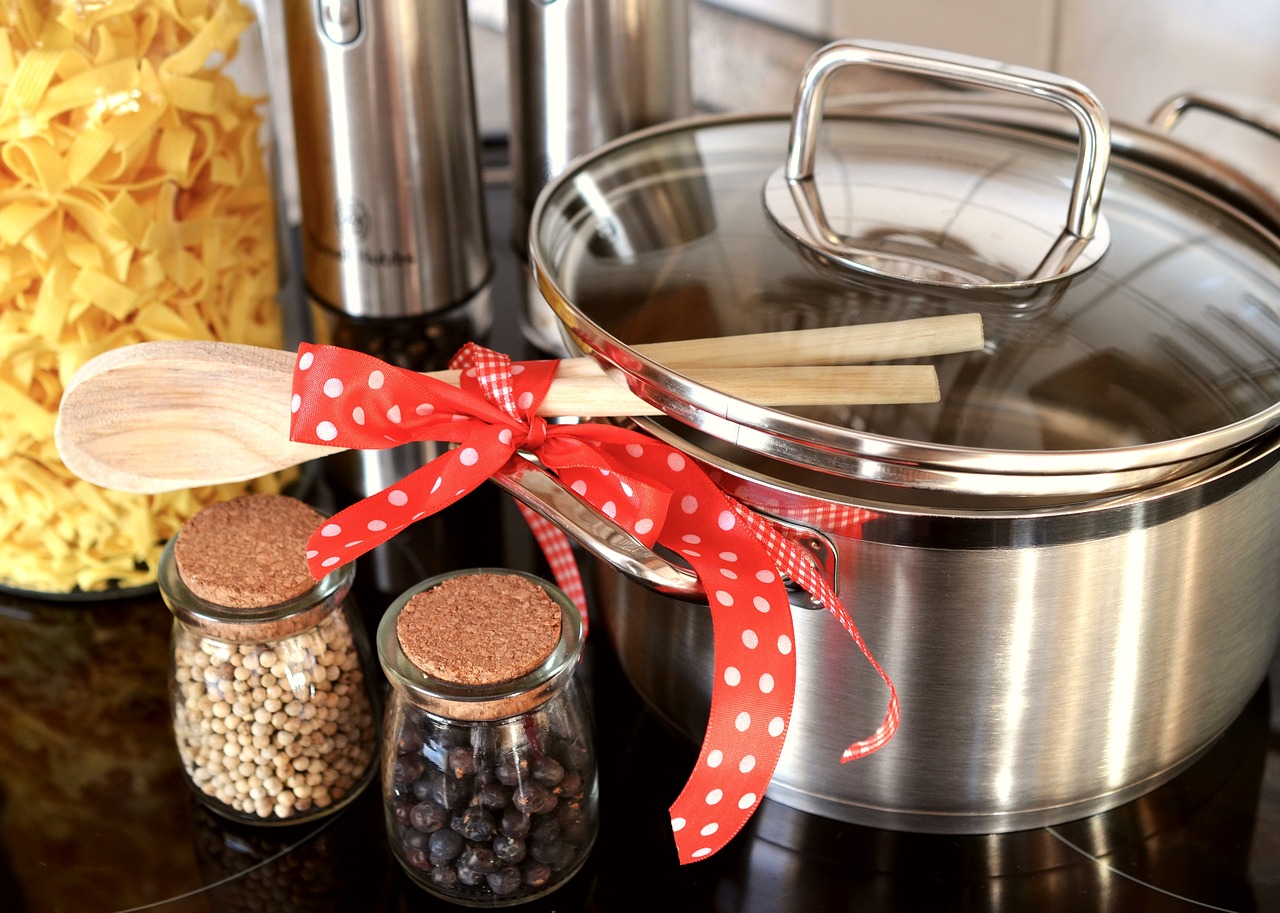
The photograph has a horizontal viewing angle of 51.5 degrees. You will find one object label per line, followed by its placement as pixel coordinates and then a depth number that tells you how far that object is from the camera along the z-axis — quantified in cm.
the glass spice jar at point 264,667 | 46
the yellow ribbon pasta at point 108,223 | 50
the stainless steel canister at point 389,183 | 56
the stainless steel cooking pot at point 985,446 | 40
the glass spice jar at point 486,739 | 42
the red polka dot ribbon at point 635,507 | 42
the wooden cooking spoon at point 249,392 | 42
